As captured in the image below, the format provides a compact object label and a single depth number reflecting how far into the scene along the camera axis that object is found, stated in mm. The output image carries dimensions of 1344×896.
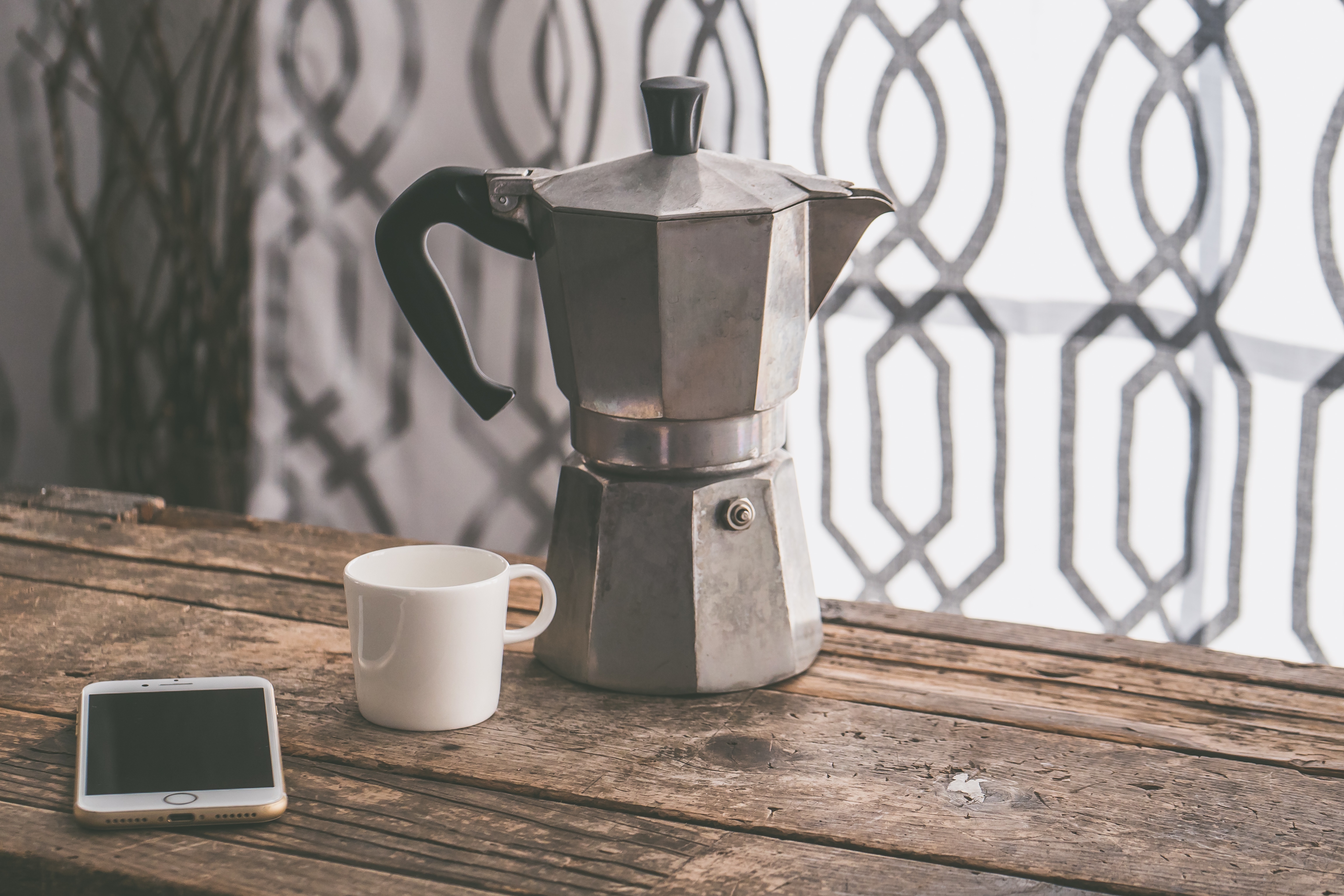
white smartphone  1012
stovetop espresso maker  1081
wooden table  1000
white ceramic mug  1066
